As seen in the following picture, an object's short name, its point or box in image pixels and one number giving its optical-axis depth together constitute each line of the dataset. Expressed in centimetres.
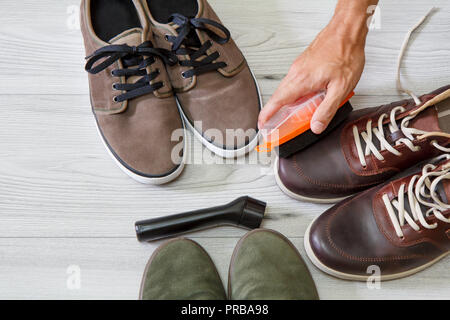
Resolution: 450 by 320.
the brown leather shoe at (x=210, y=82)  75
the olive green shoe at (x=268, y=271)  68
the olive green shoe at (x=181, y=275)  69
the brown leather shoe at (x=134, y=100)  74
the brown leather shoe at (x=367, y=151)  69
